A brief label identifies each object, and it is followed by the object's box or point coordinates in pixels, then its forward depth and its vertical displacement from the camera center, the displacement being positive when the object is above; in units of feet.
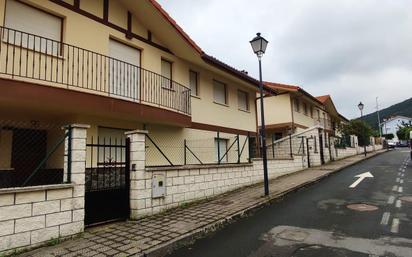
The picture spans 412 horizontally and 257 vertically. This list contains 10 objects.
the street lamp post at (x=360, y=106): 97.67 +15.35
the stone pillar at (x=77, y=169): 21.21 -0.45
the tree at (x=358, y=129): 127.75 +10.74
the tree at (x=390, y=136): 259.12 +15.64
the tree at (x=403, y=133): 220.84 +16.39
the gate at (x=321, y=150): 75.35 +1.61
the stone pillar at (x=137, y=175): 25.55 -1.15
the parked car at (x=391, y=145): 179.52 +5.71
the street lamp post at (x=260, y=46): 36.65 +12.92
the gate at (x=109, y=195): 23.51 -2.56
